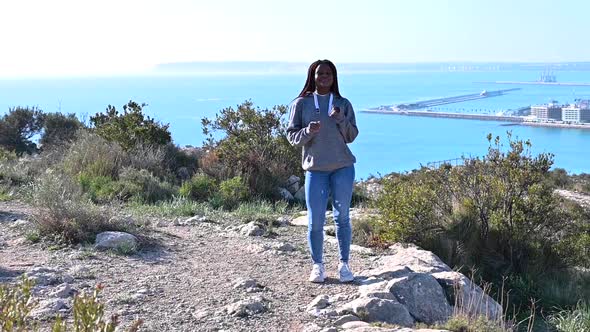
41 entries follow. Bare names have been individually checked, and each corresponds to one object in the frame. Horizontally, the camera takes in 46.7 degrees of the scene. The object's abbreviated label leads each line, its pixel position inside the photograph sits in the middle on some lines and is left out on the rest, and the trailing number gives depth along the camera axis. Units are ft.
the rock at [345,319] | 14.40
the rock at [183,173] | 38.67
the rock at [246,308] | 14.99
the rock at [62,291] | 15.78
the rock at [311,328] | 14.07
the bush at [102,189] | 30.25
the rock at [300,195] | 35.53
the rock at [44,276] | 16.85
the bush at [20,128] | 57.26
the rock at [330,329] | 13.69
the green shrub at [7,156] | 40.37
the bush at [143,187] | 31.68
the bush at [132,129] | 40.04
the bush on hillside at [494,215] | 22.06
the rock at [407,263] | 17.56
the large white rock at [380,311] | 14.65
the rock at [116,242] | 20.49
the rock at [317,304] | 15.26
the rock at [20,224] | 23.25
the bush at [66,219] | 21.16
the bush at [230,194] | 31.32
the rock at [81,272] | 17.76
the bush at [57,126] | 57.72
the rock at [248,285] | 16.92
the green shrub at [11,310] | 8.45
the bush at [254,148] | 35.81
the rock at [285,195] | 34.89
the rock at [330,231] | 24.66
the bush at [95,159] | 35.12
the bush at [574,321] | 16.25
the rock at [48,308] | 14.35
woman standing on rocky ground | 16.78
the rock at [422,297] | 15.66
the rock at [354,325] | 13.96
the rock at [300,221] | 26.86
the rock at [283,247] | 21.71
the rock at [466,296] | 15.53
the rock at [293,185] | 36.40
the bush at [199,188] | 32.53
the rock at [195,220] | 26.22
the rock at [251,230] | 24.05
